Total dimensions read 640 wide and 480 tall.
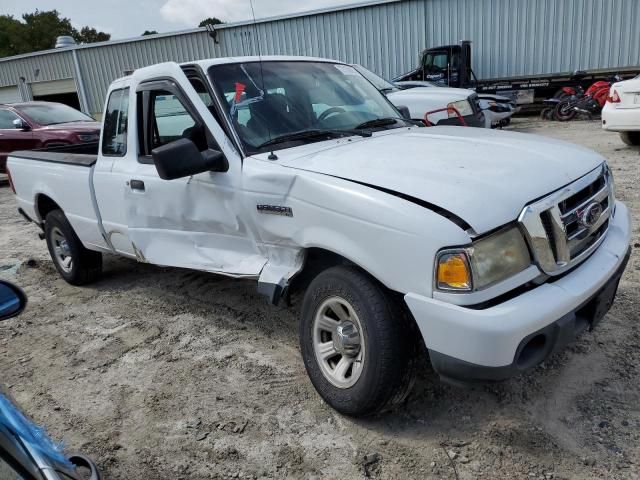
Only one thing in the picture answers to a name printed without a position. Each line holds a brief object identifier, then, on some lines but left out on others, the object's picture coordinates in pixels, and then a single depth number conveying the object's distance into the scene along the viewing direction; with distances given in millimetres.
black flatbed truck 16438
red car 9984
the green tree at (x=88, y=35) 62281
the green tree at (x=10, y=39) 55781
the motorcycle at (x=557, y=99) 15461
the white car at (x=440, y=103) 7785
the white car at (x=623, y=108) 8125
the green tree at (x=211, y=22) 21862
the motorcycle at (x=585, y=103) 14648
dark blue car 1466
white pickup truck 2139
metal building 16734
